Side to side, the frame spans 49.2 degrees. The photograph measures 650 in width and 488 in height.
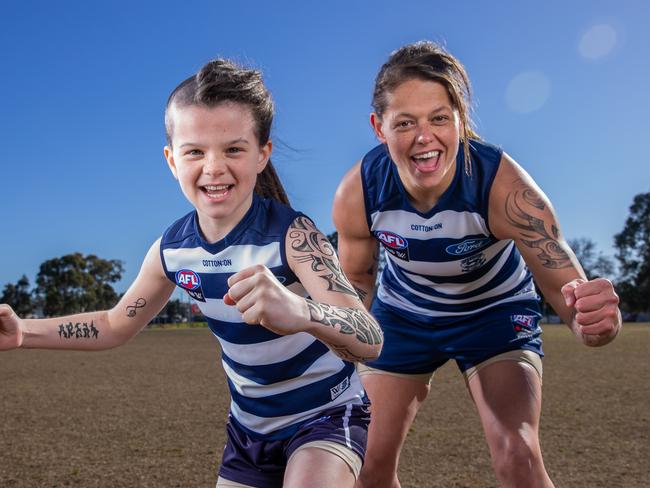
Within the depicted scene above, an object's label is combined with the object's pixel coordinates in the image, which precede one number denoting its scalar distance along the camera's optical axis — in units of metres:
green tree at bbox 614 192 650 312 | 74.12
